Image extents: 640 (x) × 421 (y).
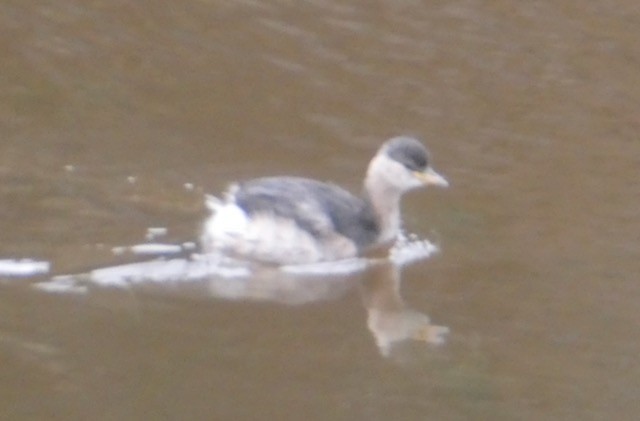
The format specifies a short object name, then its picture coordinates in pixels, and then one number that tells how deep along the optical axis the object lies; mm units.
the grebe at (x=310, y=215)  18625
